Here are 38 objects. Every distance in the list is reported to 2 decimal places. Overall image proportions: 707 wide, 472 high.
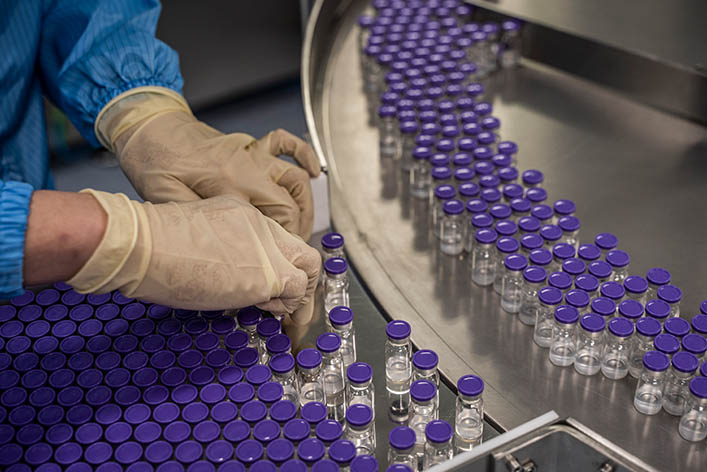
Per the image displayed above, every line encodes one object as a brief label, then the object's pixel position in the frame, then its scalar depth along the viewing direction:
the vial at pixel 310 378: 0.58
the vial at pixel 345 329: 0.60
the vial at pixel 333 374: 0.58
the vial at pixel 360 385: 0.56
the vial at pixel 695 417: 0.54
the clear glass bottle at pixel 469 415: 0.55
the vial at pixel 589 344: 0.59
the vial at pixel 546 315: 0.60
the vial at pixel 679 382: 0.55
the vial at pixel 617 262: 0.64
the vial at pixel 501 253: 0.65
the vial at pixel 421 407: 0.55
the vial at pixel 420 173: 0.77
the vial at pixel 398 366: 0.58
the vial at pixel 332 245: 0.68
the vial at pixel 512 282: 0.64
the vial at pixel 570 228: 0.67
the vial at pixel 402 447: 0.52
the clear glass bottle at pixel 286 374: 0.57
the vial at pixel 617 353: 0.58
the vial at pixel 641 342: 0.57
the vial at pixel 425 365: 0.56
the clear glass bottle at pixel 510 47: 0.95
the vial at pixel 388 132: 0.82
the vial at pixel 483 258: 0.67
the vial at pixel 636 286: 0.61
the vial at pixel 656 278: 0.62
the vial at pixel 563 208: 0.70
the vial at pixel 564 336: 0.59
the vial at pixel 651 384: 0.55
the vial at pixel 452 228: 0.70
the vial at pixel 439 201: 0.72
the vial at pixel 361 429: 0.54
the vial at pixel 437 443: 0.53
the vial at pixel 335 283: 0.65
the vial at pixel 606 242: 0.66
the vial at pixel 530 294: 0.62
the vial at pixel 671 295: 0.61
